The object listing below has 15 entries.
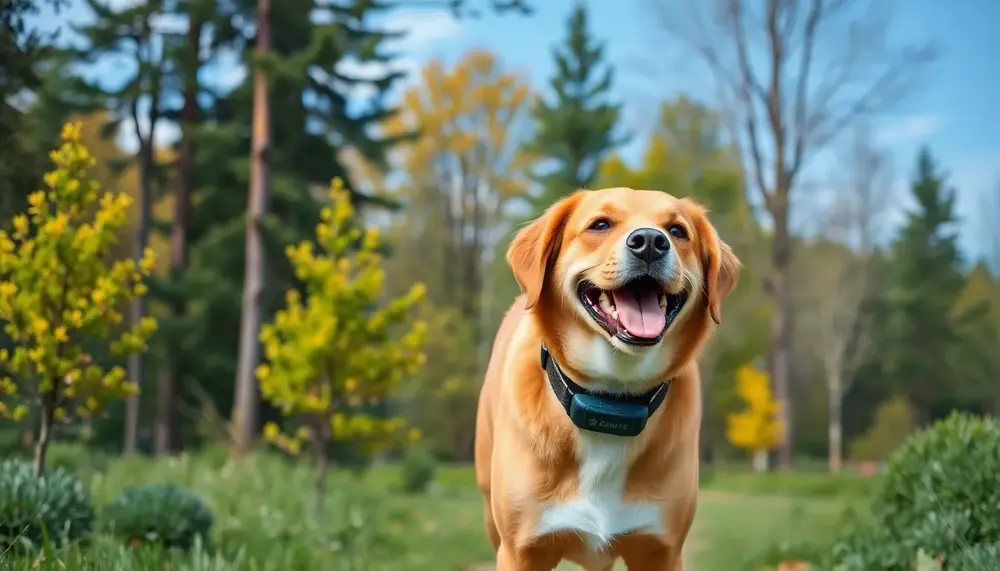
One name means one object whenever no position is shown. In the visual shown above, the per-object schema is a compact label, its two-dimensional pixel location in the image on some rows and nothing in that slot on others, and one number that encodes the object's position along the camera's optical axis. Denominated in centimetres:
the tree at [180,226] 1355
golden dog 290
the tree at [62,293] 447
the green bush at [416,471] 1322
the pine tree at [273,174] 1373
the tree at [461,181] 2369
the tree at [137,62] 1191
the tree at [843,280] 2439
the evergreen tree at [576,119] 1936
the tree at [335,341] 781
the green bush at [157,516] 494
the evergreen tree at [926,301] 2634
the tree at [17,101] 467
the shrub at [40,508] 410
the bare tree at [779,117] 1794
